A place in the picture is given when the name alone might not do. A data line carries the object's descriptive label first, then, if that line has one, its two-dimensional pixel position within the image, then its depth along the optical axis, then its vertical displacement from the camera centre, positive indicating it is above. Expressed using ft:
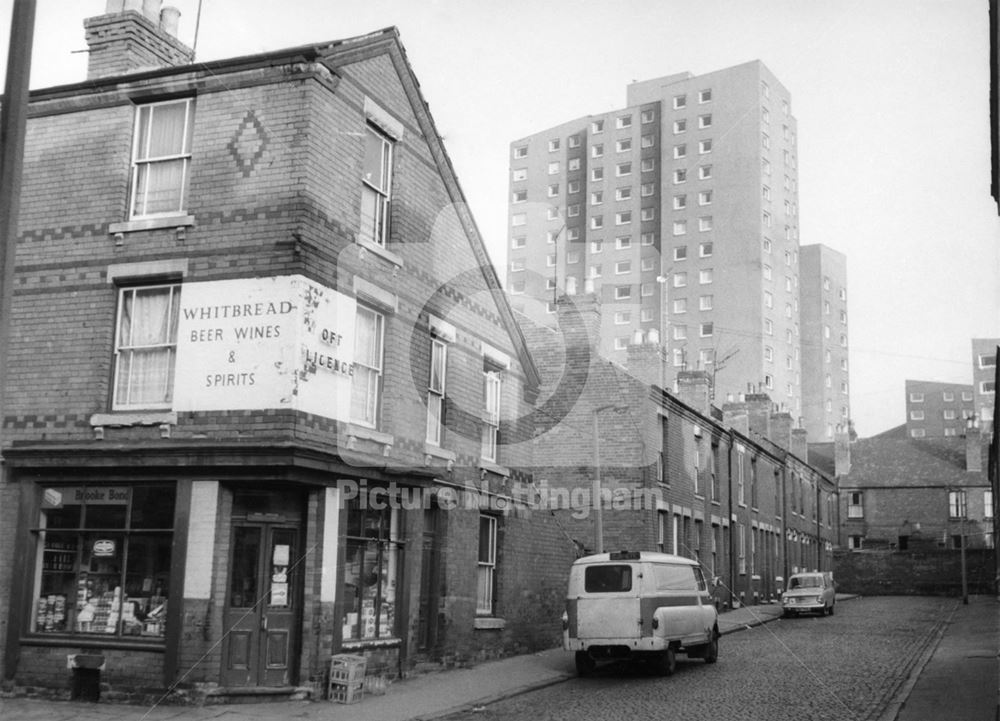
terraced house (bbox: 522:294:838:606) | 101.04 +9.56
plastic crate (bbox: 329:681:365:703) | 49.11 -7.19
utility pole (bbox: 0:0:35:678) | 26.89 +10.39
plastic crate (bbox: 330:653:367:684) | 49.60 -6.12
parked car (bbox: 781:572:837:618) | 124.16 -5.09
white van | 61.21 -3.81
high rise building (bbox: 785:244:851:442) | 324.60 +68.62
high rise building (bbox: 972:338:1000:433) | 431.43 +77.04
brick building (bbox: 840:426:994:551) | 218.18 +12.59
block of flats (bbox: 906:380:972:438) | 444.14 +65.39
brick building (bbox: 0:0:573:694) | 49.06 +8.14
